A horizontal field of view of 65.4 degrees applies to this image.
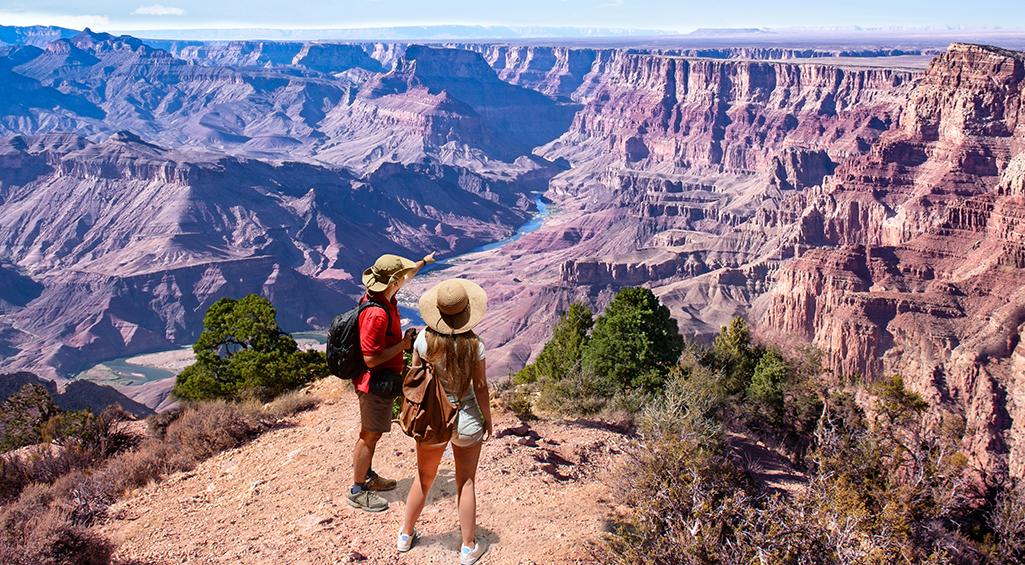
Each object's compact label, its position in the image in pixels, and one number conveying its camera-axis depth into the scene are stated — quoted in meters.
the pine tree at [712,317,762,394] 27.17
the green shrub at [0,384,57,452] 20.20
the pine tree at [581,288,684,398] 24.25
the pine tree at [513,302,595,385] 27.22
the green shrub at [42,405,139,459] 16.84
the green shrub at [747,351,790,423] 24.19
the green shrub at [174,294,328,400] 22.75
